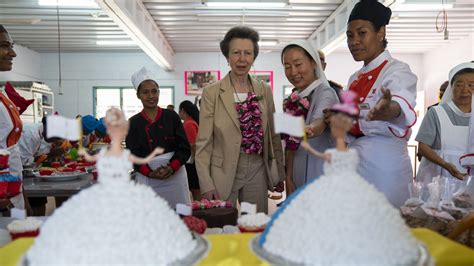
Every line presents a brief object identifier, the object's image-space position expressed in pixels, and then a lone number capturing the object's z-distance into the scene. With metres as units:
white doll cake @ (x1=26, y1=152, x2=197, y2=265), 0.75
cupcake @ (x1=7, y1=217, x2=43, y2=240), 1.26
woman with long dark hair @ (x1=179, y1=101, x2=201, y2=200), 4.85
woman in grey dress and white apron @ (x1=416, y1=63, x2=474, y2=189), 2.60
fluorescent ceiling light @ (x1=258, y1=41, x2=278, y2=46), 9.24
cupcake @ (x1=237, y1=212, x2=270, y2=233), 1.29
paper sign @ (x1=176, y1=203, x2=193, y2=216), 1.27
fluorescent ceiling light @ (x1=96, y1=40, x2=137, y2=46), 9.84
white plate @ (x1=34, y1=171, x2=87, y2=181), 3.05
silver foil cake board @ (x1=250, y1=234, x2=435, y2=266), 0.80
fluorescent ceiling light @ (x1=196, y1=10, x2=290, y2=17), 7.04
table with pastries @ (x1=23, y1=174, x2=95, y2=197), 2.70
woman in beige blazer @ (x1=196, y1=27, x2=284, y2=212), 2.19
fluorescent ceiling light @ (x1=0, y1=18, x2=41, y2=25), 5.35
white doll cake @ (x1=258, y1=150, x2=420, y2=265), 0.76
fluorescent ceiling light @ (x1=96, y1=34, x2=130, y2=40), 9.30
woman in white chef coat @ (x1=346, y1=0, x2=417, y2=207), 1.75
